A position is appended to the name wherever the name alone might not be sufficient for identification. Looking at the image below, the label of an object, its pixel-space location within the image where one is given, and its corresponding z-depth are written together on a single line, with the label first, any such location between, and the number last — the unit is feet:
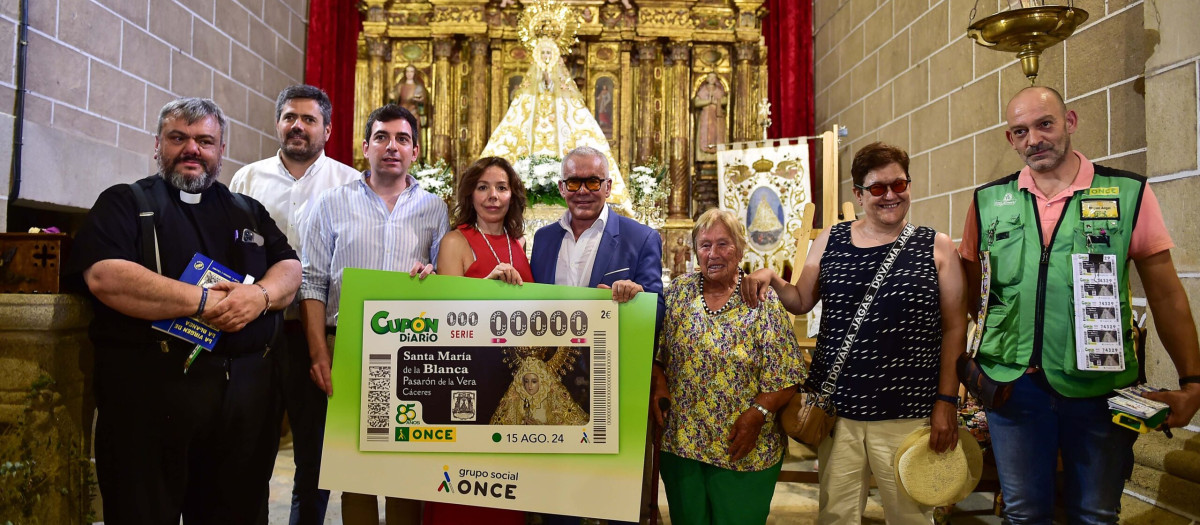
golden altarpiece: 25.27
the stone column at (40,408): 6.22
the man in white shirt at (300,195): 7.86
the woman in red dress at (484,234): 7.17
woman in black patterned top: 6.72
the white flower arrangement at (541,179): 15.10
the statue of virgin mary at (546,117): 19.65
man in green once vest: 6.29
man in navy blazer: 7.41
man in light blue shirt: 7.55
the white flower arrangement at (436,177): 20.98
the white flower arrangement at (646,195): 20.75
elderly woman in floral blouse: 6.81
